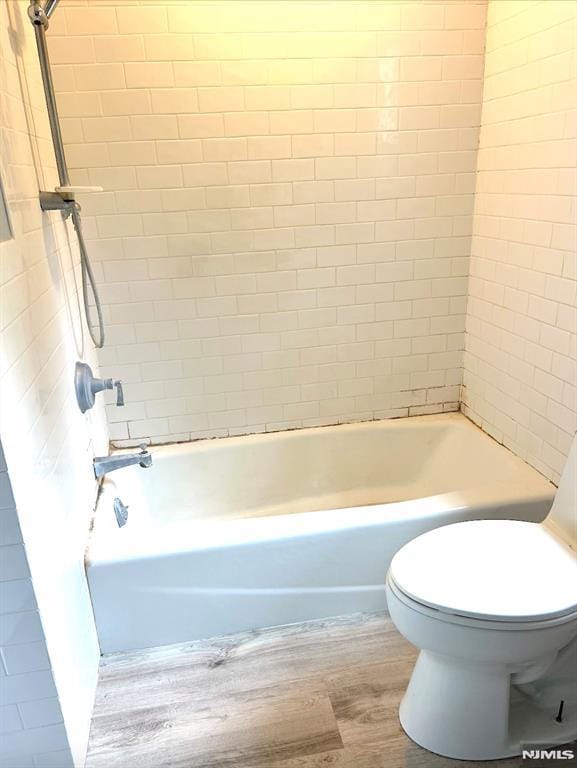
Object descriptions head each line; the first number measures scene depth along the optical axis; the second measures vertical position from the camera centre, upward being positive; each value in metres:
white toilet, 1.31 -1.00
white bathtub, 1.78 -1.14
